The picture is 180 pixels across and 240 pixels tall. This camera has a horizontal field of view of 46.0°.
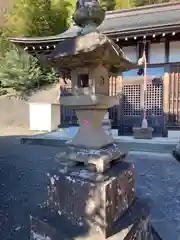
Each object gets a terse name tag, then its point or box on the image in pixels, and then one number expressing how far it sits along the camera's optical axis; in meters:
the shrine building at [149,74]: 6.59
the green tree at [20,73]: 12.49
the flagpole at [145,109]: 6.56
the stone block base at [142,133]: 6.39
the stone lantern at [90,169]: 1.34
